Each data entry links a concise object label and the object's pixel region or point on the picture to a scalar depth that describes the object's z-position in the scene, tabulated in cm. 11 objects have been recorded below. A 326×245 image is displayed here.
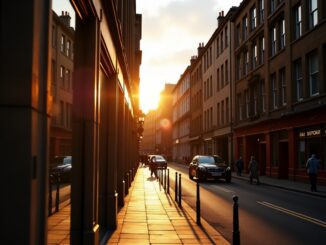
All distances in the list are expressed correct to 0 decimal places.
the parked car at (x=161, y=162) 4707
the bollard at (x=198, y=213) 1068
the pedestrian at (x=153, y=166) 3305
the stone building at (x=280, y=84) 2500
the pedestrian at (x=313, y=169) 2011
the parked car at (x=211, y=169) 2759
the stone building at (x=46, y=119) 296
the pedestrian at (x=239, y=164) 3403
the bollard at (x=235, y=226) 666
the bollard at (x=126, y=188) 1830
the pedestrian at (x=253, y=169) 2578
